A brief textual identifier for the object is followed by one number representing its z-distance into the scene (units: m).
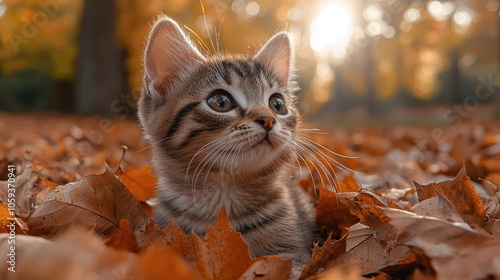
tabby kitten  0.33
